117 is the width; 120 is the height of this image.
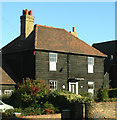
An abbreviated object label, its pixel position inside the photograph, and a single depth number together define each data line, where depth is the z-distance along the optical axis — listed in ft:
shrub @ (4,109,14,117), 67.89
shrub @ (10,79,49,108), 79.97
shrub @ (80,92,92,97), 104.27
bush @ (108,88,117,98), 105.22
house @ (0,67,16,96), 92.73
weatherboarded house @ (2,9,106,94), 97.55
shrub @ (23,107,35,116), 69.21
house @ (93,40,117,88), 134.31
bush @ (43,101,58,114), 70.95
